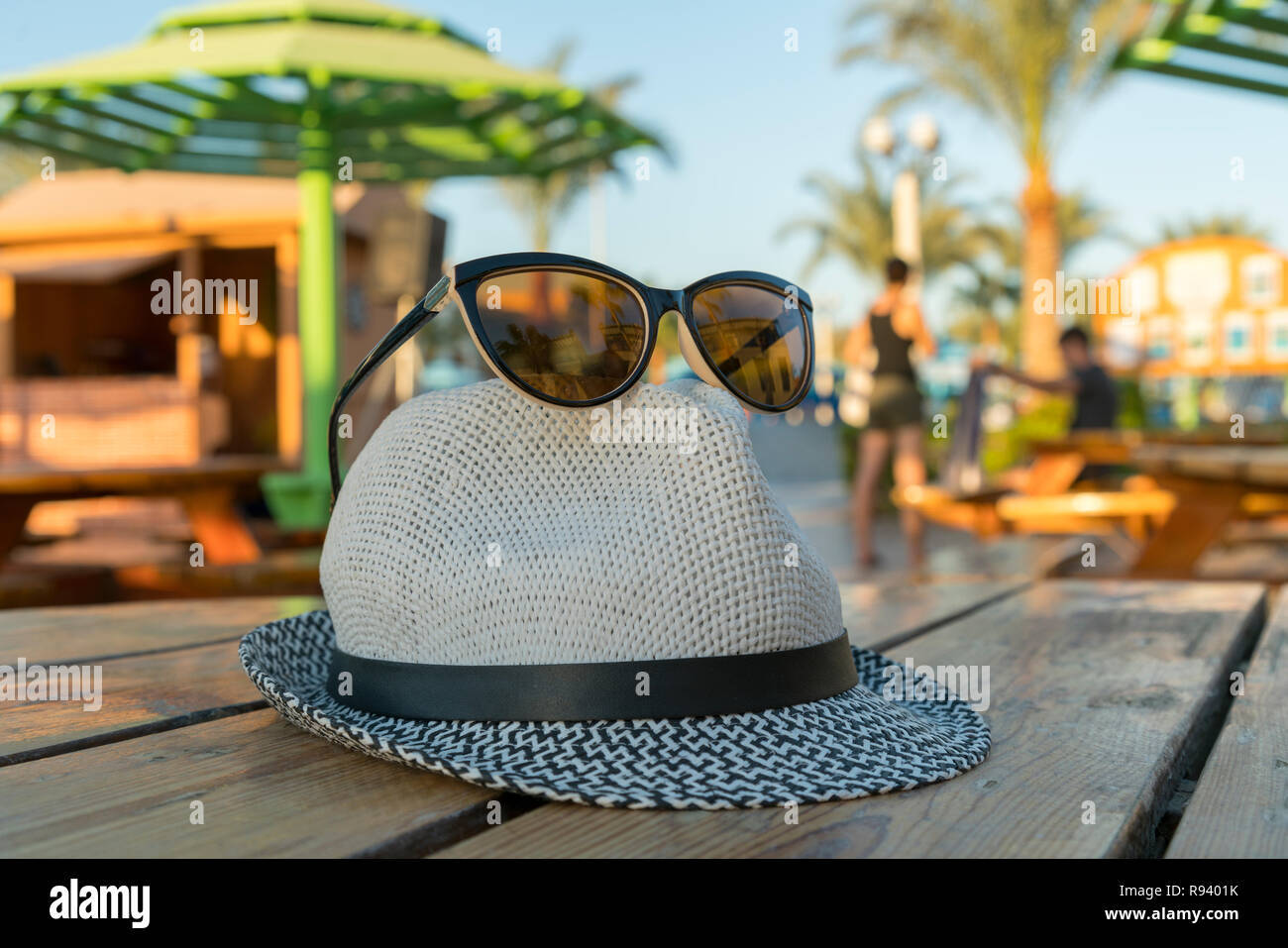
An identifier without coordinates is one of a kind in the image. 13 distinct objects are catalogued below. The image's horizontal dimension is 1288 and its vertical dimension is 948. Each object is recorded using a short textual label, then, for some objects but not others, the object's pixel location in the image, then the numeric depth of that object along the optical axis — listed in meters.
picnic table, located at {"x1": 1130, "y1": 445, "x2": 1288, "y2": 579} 3.88
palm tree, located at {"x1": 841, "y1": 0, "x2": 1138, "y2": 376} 12.88
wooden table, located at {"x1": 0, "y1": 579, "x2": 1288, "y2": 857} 0.66
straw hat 0.77
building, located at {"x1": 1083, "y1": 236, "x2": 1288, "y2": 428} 10.55
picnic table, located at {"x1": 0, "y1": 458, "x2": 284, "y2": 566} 4.02
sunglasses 0.87
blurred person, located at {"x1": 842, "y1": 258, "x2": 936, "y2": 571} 6.34
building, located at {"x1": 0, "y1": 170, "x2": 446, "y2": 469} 10.04
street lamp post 9.48
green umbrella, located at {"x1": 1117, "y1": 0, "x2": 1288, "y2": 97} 4.39
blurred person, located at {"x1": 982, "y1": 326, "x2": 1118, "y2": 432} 7.08
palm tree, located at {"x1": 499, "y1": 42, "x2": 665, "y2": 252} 20.86
